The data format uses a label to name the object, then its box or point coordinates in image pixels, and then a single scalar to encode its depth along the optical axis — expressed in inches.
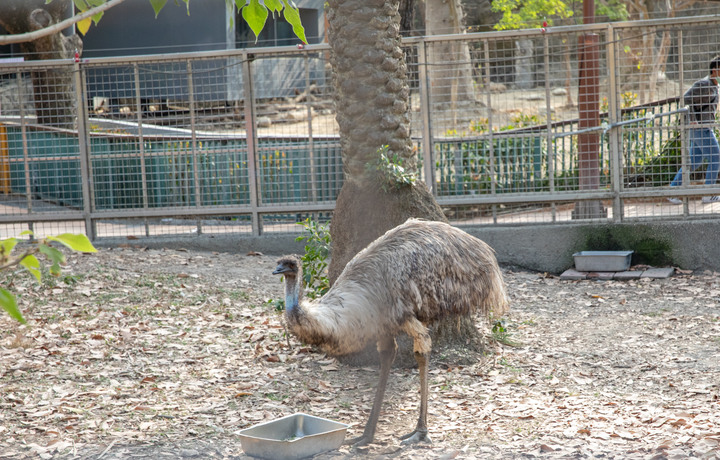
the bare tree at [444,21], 736.6
